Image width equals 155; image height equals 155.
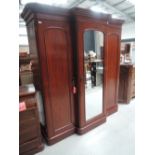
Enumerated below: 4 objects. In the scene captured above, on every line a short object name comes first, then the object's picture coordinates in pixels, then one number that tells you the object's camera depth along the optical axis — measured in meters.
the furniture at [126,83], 3.55
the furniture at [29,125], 1.93
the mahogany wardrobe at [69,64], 1.95
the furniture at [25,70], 3.16
